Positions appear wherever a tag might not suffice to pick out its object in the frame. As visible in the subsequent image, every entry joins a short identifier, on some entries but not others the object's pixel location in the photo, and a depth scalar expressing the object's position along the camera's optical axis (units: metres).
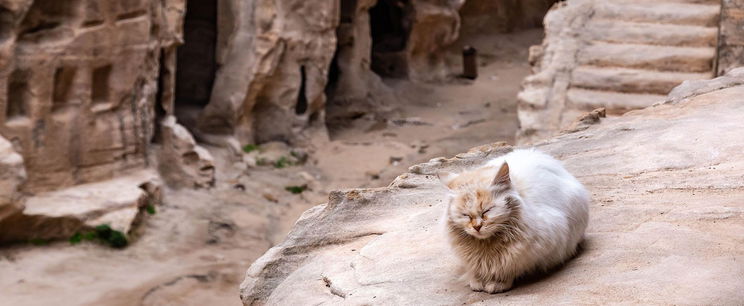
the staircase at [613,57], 9.25
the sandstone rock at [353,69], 16.78
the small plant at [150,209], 11.34
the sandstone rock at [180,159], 12.43
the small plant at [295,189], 13.06
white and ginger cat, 3.51
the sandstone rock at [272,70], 14.02
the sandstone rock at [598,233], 3.46
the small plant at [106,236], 10.34
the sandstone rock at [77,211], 10.04
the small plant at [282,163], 13.98
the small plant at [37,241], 10.09
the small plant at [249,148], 14.21
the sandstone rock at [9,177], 9.46
